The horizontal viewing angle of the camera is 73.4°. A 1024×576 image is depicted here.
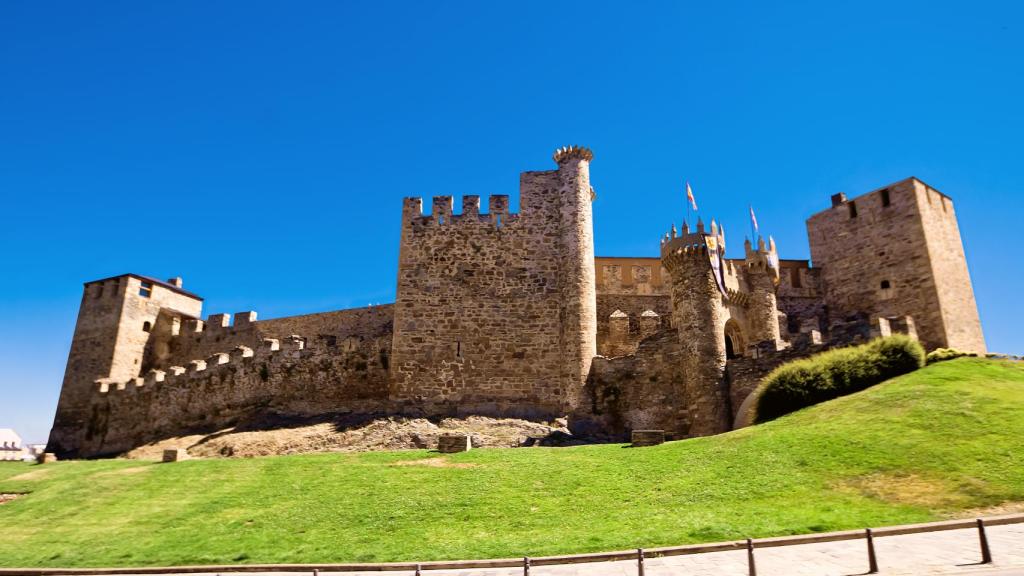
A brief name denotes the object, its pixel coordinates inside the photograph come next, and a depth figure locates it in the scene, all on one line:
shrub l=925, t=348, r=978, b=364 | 21.17
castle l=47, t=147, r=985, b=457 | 26.33
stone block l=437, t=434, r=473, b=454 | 21.94
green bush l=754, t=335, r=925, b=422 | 20.72
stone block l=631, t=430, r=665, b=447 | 20.98
